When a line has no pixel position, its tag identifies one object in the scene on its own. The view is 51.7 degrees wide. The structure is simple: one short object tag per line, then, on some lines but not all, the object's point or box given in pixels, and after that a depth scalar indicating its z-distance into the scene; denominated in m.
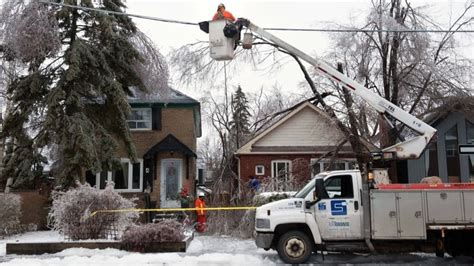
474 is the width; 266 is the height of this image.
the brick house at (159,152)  23.38
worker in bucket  12.29
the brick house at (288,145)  26.66
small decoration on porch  19.70
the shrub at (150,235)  12.95
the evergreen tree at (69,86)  17.31
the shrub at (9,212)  15.99
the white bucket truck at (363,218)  10.95
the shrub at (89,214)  13.73
